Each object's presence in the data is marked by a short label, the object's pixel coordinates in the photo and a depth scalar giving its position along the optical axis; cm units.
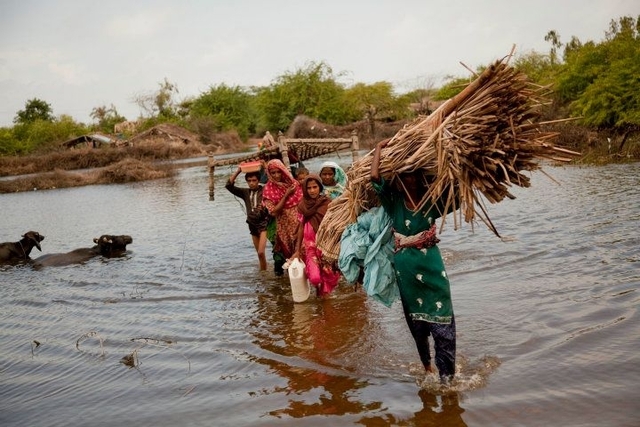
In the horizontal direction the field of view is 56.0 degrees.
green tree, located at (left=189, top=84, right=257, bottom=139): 6053
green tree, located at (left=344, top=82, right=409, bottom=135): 4256
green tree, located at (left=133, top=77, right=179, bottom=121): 7038
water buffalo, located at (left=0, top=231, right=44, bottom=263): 1199
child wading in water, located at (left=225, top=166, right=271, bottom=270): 785
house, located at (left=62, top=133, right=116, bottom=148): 5312
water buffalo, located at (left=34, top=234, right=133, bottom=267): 1123
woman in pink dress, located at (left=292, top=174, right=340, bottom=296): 633
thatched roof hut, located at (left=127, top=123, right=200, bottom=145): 4903
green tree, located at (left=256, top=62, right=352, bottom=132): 4341
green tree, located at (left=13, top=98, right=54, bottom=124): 7162
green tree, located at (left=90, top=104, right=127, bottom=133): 7275
